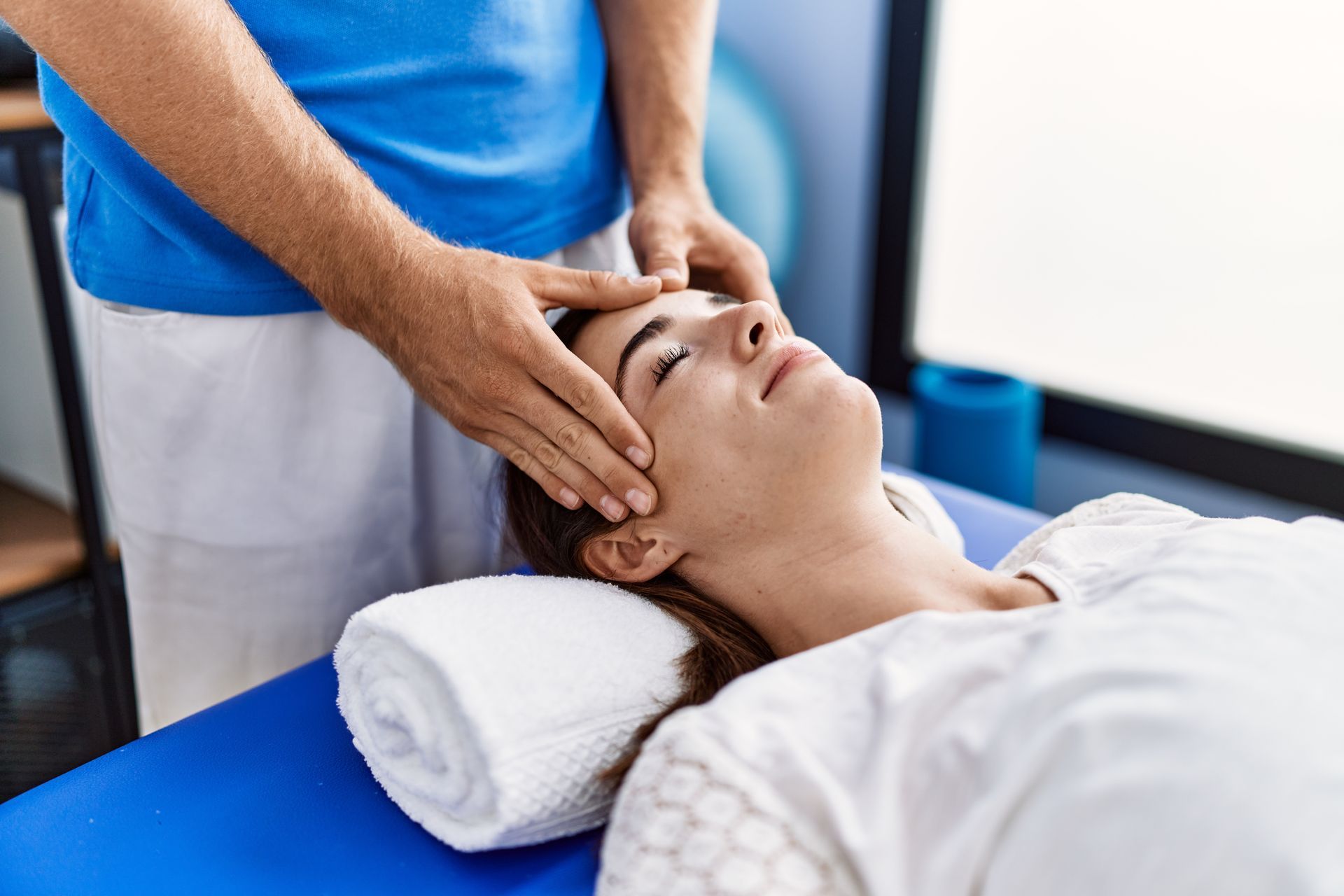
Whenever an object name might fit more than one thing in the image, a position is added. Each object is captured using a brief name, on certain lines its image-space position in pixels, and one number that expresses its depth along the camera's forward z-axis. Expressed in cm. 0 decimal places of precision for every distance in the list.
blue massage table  91
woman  73
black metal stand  196
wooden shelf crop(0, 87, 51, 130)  190
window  218
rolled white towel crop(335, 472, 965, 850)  87
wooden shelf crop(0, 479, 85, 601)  220
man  104
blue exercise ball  252
